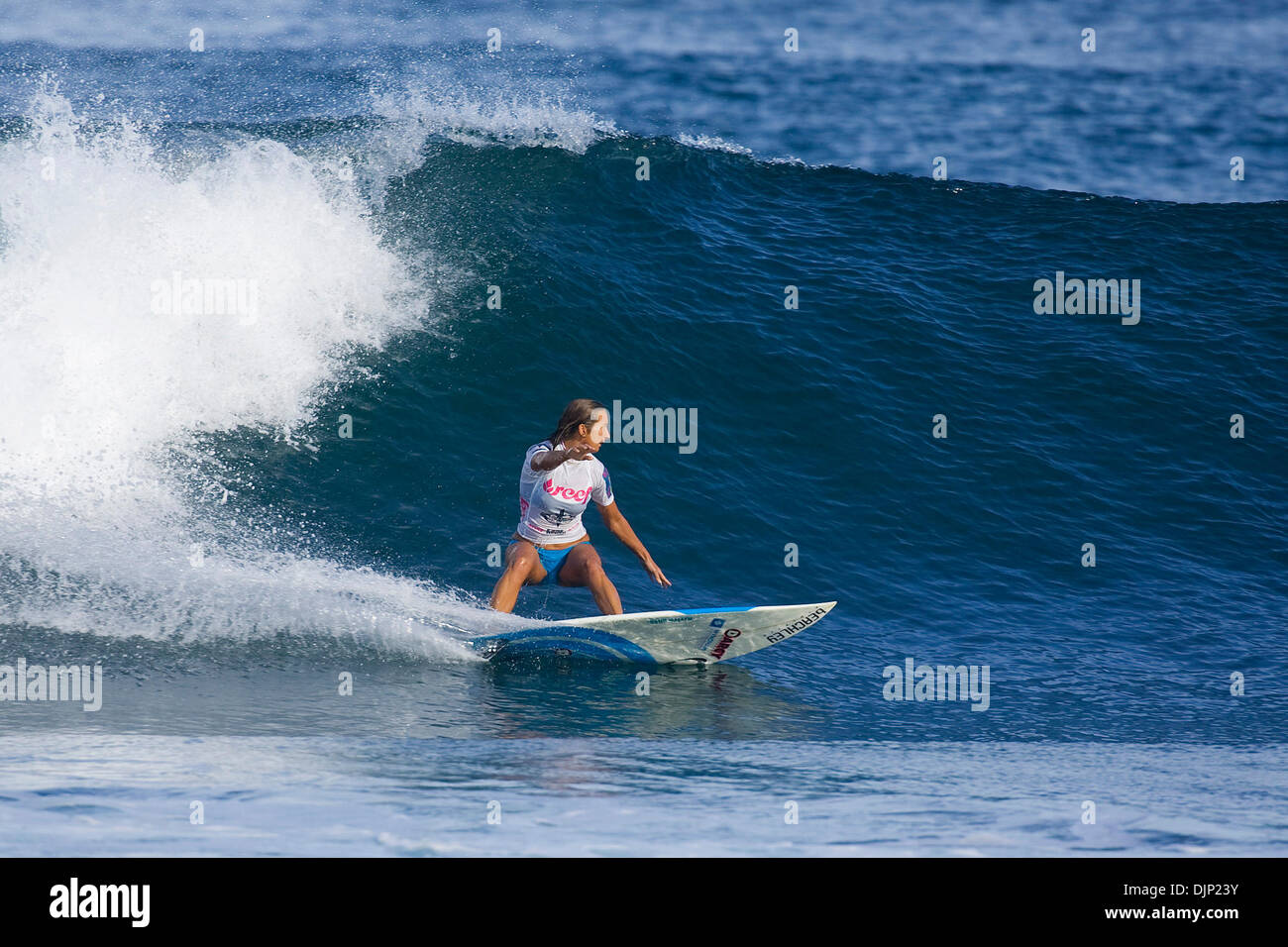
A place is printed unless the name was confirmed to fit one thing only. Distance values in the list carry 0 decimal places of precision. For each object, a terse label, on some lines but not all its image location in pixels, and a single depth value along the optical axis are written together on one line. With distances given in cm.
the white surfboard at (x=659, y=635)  1508
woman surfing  1535
